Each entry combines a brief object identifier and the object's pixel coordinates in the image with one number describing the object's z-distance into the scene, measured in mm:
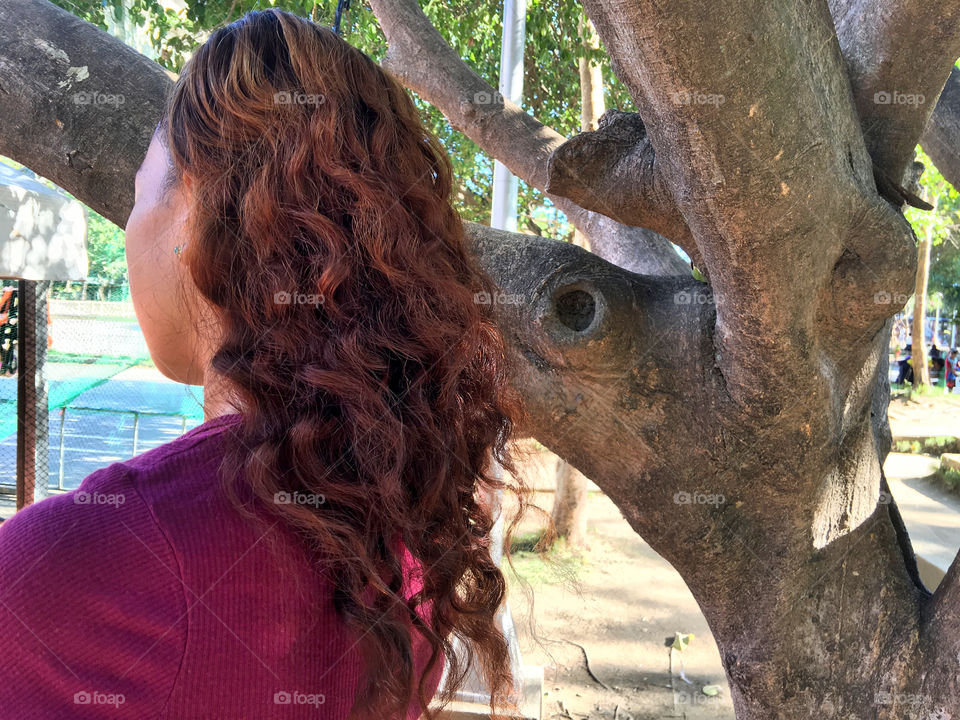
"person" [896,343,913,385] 18791
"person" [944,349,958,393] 18594
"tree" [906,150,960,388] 11727
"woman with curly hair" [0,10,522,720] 708
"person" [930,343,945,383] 20234
